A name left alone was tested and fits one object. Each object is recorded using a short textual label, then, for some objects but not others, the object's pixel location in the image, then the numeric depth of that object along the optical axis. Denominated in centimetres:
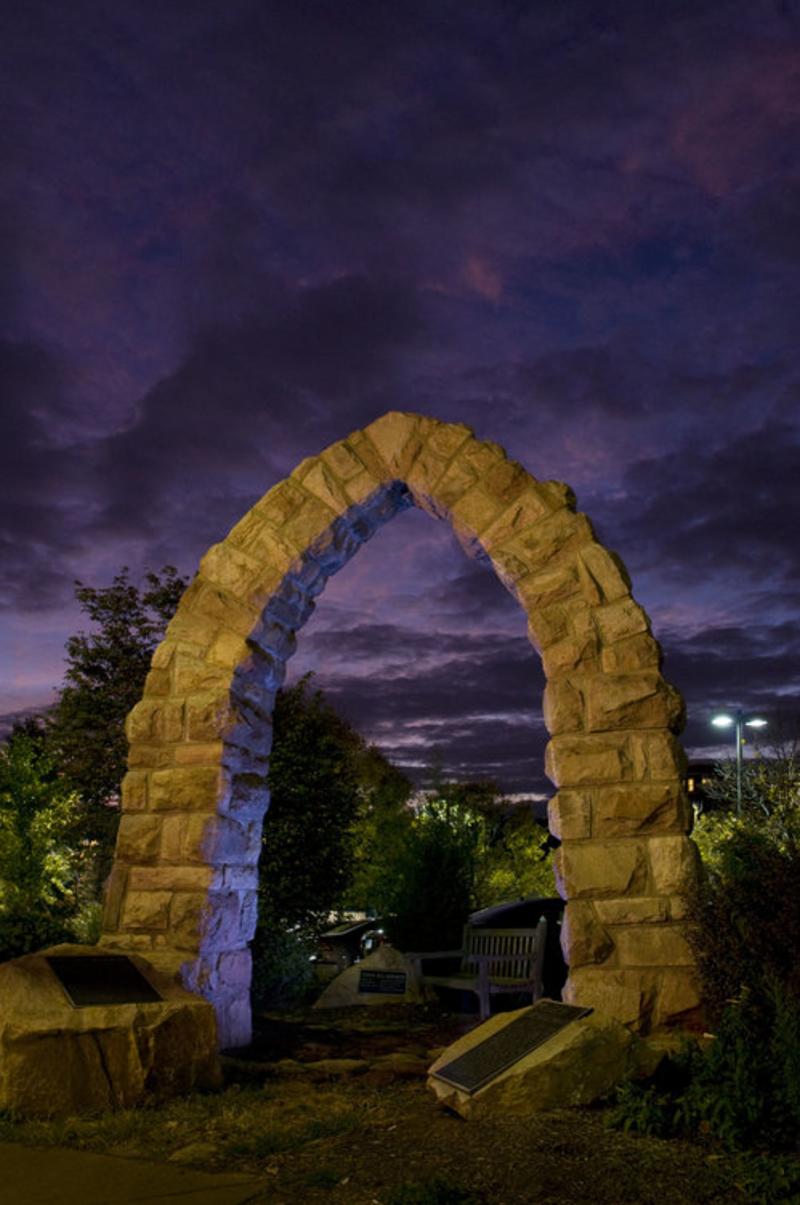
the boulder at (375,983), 929
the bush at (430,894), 1023
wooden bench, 823
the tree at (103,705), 1272
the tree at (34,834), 1134
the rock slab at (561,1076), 410
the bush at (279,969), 948
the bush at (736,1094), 361
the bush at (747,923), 453
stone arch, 546
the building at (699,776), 5083
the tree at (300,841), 967
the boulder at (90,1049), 437
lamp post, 1708
